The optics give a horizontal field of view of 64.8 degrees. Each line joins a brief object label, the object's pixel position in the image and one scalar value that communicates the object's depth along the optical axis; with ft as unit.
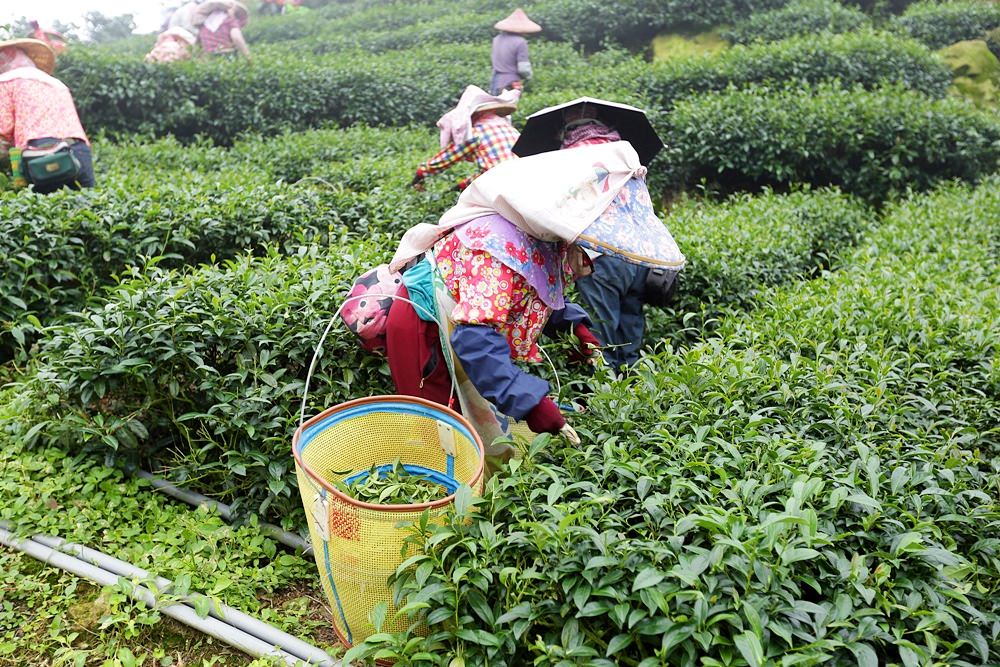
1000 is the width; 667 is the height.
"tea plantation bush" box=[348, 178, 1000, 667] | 6.00
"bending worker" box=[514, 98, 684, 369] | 11.02
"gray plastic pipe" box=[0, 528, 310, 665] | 7.86
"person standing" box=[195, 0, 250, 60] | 39.96
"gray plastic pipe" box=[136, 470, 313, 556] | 9.55
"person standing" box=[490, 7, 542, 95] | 30.40
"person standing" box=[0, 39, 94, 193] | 16.55
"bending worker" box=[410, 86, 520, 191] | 16.87
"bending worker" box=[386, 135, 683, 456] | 7.75
